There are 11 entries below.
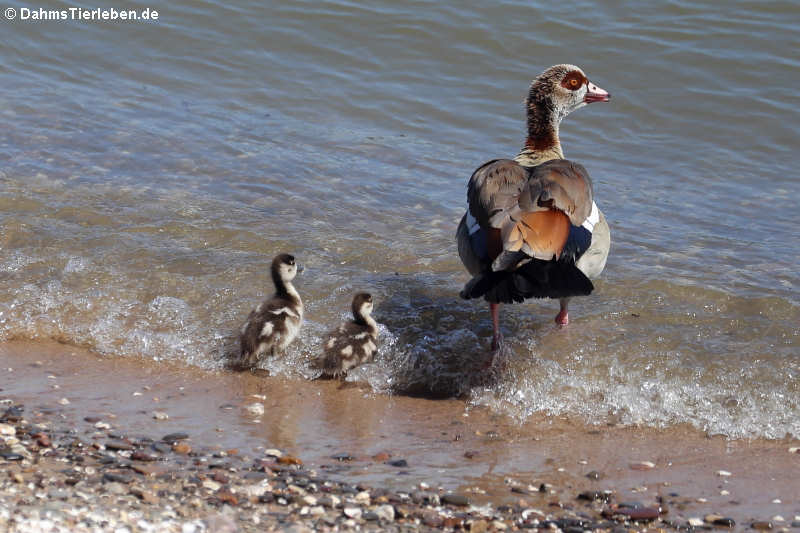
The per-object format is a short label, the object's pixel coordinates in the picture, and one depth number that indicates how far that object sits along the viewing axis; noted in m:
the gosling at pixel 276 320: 13.84
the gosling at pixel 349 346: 13.72
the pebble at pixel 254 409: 12.55
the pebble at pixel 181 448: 10.85
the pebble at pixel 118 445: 10.68
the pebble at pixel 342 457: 11.20
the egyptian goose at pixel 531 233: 12.50
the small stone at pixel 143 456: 10.42
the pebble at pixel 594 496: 10.39
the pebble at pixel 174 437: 11.24
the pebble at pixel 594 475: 11.04
